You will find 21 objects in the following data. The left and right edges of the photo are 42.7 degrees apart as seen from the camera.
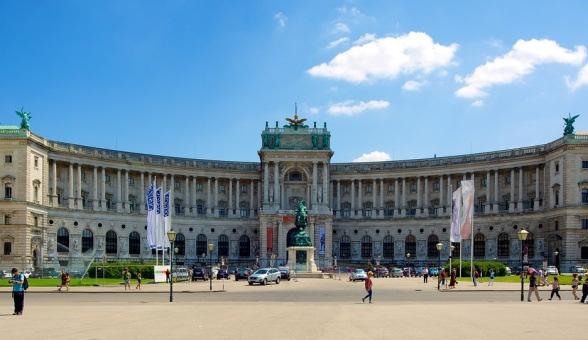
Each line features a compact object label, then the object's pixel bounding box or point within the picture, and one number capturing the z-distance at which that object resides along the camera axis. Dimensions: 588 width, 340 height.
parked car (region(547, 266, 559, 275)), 101.26
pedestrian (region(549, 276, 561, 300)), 53.74
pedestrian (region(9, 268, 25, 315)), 37.97
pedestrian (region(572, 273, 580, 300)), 54.19
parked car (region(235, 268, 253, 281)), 101.88
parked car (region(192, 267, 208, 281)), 98.21
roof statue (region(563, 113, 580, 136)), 121.44
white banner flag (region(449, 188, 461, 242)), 83.94
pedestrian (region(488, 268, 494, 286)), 79.19
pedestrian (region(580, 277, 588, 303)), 48.50
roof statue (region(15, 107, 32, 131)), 117.25
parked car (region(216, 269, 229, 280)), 105.25
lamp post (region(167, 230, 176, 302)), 58.97
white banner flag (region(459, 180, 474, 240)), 81.12
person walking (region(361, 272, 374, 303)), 48.61
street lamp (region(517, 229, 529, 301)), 58.11
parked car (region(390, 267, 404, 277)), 121.88
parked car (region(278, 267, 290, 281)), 99.69
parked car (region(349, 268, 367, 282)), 96.62
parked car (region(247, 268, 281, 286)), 83.50
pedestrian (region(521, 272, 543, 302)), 51.47
